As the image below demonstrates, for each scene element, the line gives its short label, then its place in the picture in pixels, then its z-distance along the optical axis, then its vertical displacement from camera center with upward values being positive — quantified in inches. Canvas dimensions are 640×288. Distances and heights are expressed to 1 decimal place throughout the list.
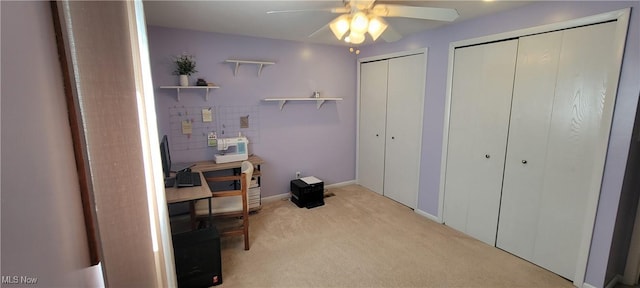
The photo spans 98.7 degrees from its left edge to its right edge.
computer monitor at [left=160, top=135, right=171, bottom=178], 93.2 -15.3
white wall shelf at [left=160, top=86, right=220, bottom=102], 116.3 +11.6
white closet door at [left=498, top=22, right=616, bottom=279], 79.0 -13.6
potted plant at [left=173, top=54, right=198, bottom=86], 119.4 +20.6
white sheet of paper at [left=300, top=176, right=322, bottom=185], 150.0 -36.5
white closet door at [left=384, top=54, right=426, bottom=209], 133.4 -6.5
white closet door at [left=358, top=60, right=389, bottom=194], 154.4 -5.7
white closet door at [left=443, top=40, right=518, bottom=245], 101.0 -8.3
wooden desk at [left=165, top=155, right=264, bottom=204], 85.7 -25.6
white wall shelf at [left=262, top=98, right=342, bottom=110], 142.5 +7.8
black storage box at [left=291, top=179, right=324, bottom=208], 145.1 -42.5
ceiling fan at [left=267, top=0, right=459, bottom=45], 65.3 +24.1
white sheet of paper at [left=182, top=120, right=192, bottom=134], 126.8 -5.8
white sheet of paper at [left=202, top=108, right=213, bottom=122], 130.0 -0.3
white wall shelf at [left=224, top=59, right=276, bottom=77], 128.1 +24.8
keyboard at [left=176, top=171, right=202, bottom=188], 96.4 -23.6
